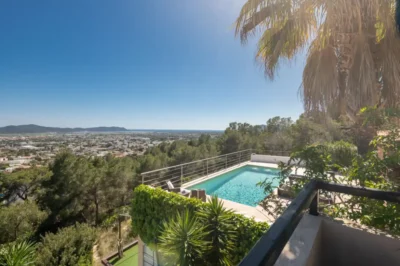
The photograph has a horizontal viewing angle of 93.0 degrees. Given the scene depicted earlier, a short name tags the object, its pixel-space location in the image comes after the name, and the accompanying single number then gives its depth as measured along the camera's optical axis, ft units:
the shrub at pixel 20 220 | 26.53
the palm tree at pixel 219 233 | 9.36
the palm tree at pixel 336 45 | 8.03
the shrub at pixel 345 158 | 7.60
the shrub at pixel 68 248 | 17.52
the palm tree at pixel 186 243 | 8.96
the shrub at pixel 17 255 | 12.55
